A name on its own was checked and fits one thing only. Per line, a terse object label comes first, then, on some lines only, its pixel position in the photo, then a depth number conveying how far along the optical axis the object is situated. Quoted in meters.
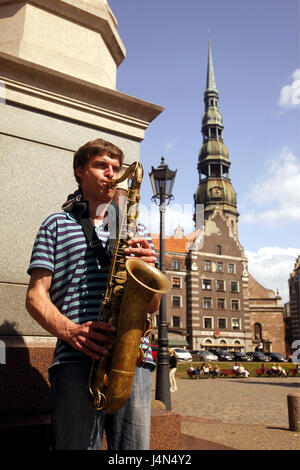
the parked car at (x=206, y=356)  41.03
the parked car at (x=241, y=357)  42.25
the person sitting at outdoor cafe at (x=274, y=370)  28.74
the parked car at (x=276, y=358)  43.73
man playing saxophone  1.95
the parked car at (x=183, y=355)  39.16
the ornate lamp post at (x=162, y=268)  9.76
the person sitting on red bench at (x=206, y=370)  26.19
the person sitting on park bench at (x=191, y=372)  25.31
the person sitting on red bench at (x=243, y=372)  26.72
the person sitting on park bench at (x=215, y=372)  26.69
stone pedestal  3.48
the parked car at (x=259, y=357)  42.61
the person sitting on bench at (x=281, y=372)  28.65
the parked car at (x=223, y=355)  42.50
